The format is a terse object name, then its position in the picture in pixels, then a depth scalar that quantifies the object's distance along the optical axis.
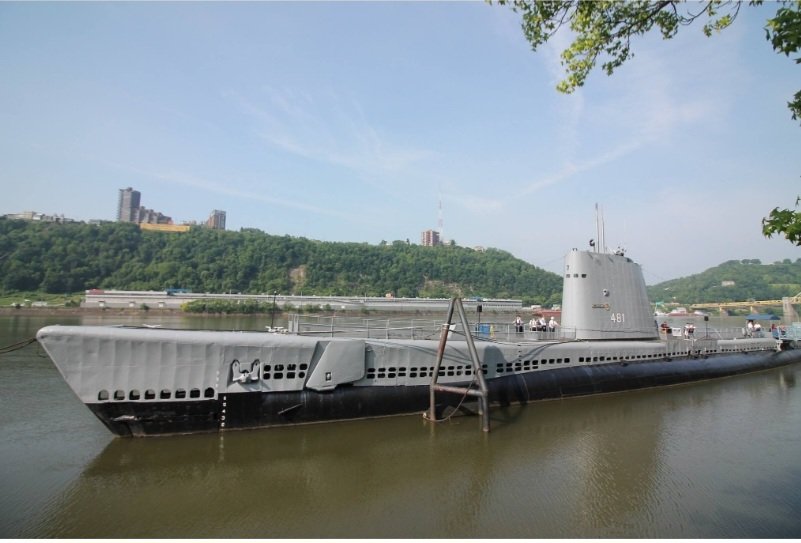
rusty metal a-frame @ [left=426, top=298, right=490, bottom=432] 12.97
